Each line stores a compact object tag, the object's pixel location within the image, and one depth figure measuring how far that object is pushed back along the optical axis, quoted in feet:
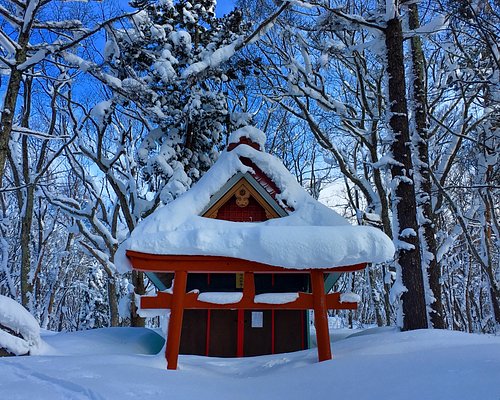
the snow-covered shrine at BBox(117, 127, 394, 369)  18.45
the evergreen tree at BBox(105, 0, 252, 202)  37.63
